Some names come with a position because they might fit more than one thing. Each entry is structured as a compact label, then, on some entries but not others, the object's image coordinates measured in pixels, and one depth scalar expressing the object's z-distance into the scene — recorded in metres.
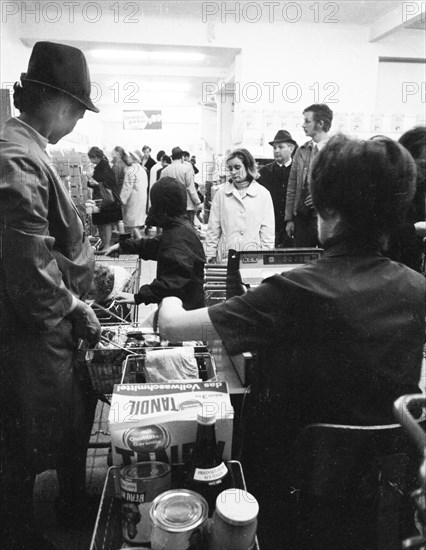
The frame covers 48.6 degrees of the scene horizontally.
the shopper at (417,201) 2.45
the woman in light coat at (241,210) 4.07
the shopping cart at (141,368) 1.71
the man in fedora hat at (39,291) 1.50
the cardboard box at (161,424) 1.20
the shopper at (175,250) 2.69
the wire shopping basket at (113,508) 1.19
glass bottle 1.19
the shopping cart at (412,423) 0.71
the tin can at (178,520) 0.99
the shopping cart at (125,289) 2.41
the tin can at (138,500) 1.12
